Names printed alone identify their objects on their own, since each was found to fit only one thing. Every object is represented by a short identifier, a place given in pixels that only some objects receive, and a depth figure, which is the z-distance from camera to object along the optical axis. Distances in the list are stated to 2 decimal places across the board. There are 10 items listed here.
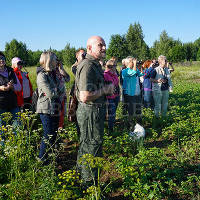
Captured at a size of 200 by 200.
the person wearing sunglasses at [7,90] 3.85
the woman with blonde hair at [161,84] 5.97
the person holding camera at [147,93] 6.92
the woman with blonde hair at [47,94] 3.24
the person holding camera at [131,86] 5.28
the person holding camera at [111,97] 5.10
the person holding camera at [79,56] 4.78
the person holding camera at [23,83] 4.71
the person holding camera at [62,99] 3.68
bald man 2.57
